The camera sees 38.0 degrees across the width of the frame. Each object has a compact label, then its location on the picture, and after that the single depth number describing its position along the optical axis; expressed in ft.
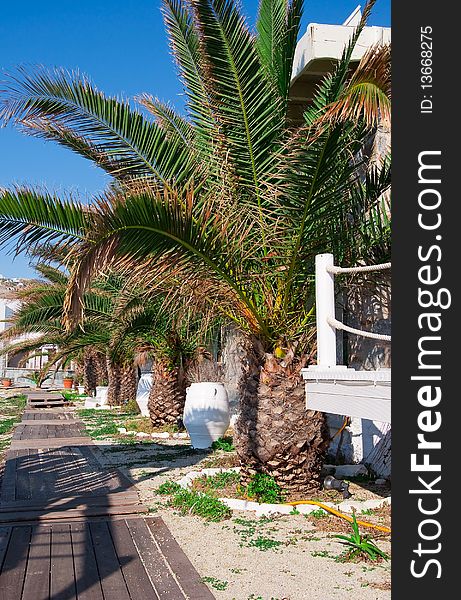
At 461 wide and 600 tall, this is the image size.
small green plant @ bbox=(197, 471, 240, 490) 24.76
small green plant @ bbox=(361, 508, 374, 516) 21.02
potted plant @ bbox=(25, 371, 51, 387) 117.42
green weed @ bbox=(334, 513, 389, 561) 16.61
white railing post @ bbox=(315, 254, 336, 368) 18.58
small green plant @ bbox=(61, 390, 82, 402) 86.23
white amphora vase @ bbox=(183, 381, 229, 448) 35.86
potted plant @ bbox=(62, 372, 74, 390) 117.08
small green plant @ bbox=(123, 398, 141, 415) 59.33
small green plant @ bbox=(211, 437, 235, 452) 35.47
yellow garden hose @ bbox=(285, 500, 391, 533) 18.85
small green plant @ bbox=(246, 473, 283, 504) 22.68
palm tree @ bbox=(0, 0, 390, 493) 20.49
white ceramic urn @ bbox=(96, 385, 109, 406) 70.13
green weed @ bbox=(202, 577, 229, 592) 14.87
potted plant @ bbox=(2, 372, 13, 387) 128.88
